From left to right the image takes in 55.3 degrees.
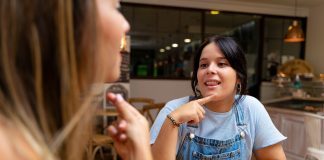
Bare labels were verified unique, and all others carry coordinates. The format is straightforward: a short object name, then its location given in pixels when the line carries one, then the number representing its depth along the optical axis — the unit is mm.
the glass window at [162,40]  5441
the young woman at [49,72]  436
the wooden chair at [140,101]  4850
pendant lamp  4660
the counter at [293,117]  3976
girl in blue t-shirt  1312
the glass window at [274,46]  6023
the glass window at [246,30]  5848
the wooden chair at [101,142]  3850
